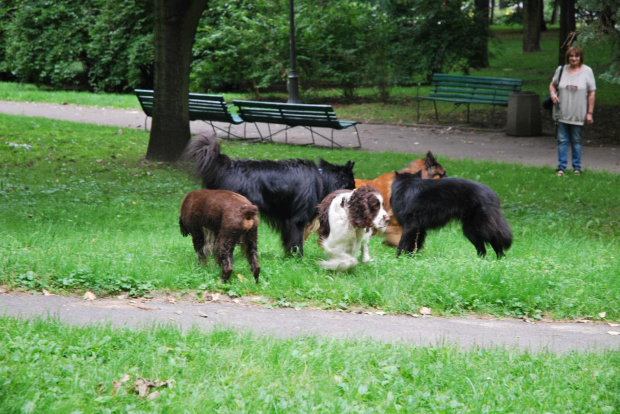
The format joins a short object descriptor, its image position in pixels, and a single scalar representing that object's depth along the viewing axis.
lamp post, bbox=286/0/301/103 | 19.05
